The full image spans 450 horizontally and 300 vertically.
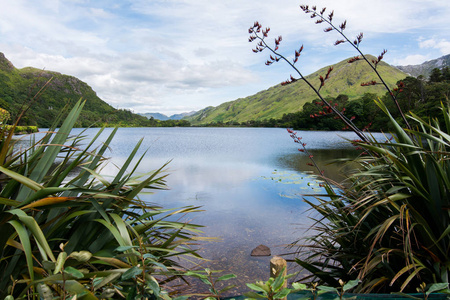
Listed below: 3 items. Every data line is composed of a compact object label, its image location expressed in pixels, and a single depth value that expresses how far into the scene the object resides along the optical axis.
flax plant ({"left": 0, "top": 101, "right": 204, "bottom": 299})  1.22
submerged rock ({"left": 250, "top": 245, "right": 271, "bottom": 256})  6.01
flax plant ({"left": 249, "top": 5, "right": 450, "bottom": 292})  2.23
